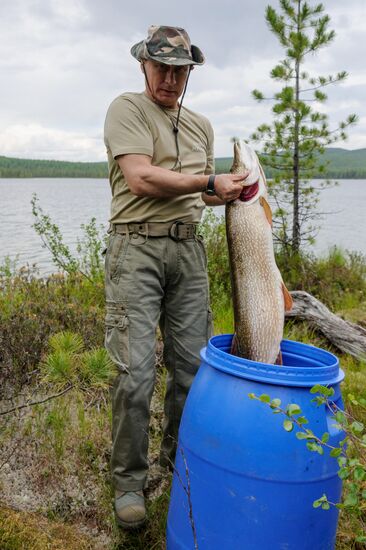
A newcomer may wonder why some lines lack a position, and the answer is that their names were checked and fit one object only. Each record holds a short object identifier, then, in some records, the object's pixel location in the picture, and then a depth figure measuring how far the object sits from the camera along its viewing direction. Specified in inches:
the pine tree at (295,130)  314.2
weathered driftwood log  215.0
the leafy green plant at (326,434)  80.9
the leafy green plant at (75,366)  97.7
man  125.4
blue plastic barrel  95.8
